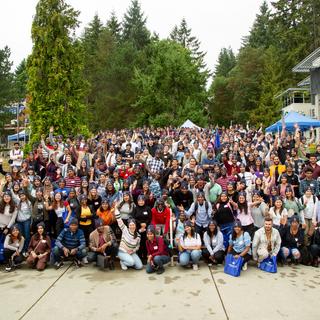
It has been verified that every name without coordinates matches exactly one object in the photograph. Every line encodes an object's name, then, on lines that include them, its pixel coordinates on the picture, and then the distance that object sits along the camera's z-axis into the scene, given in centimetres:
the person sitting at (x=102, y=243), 761
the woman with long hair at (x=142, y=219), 800
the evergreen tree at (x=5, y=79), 3838
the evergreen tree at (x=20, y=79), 4131
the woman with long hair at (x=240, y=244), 739
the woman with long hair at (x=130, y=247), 754
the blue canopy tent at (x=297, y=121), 2258
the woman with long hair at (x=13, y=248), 768
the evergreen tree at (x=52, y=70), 2455
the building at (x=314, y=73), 2347
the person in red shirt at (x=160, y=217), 813
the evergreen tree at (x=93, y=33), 5170
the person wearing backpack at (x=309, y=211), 789
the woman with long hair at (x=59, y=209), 822
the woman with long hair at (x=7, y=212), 806
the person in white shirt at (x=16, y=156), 1184
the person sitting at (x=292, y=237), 765
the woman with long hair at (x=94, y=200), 855
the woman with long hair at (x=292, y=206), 803
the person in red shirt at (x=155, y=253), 735
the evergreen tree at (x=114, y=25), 5516
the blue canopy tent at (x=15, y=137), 3847
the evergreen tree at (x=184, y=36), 5844
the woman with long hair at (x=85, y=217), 820
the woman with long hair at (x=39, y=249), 759
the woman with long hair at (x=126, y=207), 830
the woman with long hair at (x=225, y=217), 808
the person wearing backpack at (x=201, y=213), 825
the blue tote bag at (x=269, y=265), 720
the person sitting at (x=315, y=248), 759
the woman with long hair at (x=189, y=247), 749
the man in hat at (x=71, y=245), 768
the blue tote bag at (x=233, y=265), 706
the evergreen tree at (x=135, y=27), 5062
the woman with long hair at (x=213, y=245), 762
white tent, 2749
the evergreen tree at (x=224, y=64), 6956
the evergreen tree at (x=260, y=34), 5425
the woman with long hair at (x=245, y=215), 801
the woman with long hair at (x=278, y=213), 784
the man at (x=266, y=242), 733
